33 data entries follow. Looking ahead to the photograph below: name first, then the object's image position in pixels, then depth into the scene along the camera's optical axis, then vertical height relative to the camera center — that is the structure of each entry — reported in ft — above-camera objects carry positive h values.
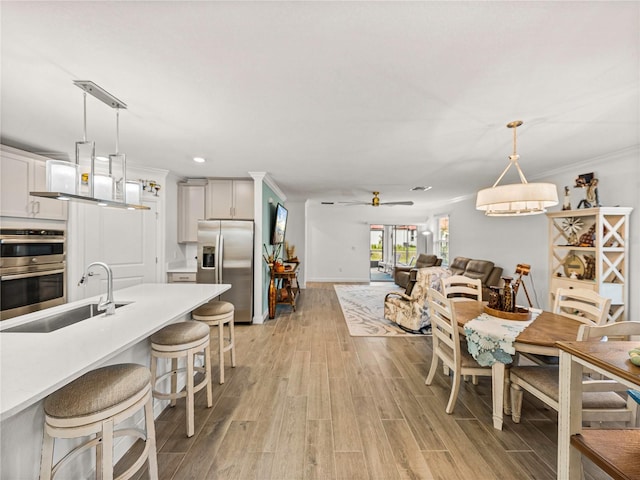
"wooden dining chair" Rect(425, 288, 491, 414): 7.18 -3.32
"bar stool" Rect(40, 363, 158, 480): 3.68 -2.48
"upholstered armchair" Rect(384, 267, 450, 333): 12.91 -3.27
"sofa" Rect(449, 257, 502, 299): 17.07 -2.17
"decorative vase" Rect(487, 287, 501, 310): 8.35 -1.87
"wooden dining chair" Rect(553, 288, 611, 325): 6.82 -1.81
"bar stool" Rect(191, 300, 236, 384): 8.55 -2.50
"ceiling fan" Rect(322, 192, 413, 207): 19.09 +2.70
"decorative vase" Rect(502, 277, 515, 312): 8.11 -1.74
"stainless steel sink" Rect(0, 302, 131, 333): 5.24 -1.79
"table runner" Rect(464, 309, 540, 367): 6.45 -2.47
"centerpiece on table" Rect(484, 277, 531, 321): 7.76 -2.04
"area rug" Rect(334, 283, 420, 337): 13.67 -4.71
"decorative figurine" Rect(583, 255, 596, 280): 10.77 -1.14
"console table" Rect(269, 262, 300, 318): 15.89 -3.36
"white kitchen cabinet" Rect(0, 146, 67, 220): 8.96 +1.80
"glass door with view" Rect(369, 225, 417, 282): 30.48 -0.72
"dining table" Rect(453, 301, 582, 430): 6.17 -2.33
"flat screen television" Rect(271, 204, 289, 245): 17.07 +0.89
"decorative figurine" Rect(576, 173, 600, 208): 11.34 +2.21
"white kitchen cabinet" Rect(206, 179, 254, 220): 15.20 +2.24
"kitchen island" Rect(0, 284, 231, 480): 3.15 -1.71
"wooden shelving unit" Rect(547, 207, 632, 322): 10.26 -0.52
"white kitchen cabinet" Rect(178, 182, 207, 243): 15.51 +1.69
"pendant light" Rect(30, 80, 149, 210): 5.30 +1.18
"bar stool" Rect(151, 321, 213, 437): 6.30 -2.63
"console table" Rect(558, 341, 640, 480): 3.17 -2.59
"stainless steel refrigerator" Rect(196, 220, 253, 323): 14.01 -1.13
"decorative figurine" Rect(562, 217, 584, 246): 11.44 +0.52
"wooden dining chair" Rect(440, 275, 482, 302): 10.00 -1.84
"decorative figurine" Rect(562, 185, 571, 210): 12.34 +1.82
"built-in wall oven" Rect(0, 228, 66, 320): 8.77 -1.20
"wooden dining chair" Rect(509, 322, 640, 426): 4.75 -3.33
